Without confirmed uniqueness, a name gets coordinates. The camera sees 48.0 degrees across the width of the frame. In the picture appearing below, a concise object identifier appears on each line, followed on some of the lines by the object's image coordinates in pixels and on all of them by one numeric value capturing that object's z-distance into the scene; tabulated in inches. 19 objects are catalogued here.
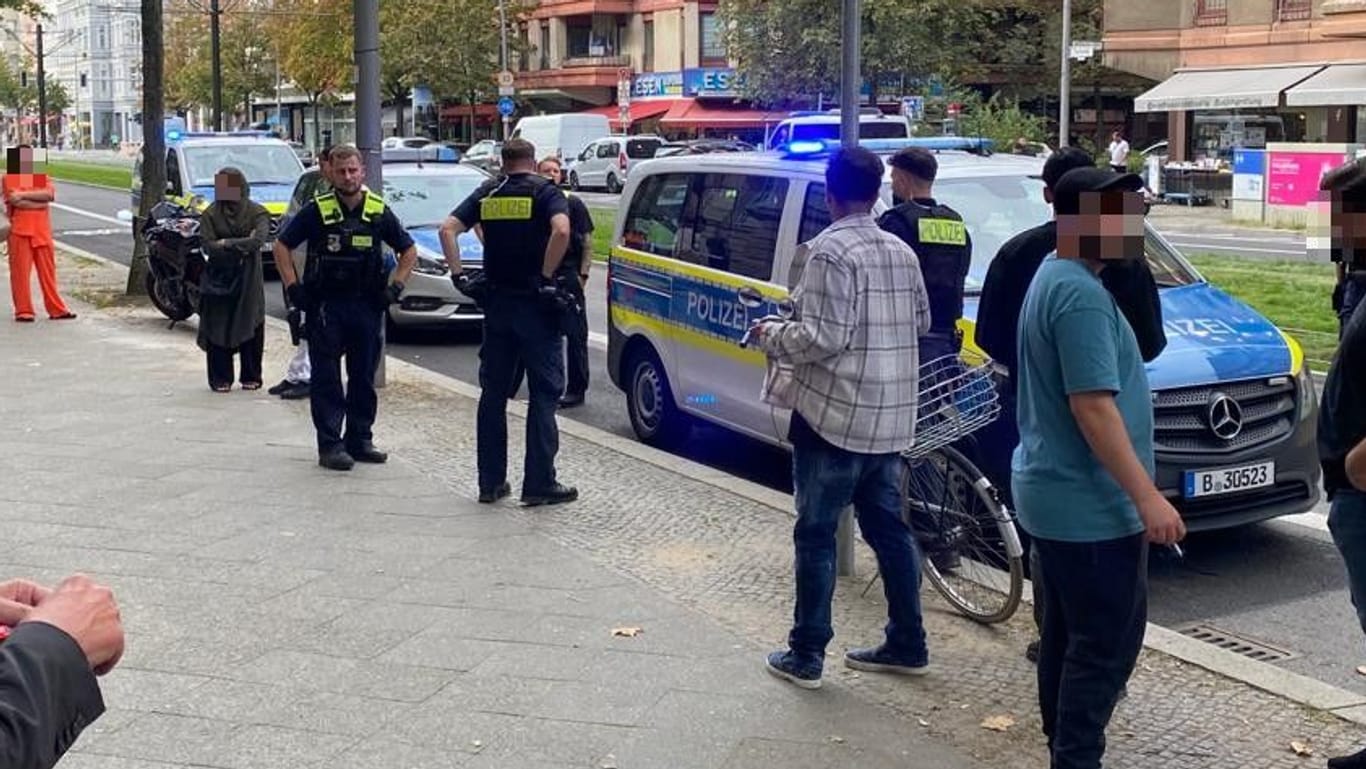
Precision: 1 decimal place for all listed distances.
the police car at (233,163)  765.9
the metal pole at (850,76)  241.8
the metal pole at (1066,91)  1604.3
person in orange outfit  582.6
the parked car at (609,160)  1798.7
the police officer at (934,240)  255.3
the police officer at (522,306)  287.4
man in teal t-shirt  147.6
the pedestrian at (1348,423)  152.1
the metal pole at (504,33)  2450.8
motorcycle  531.5
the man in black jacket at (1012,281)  215.8
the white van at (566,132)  2038.6
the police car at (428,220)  552.4
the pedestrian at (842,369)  191.9
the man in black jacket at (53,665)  76.2
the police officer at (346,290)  326.0
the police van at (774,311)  260.7
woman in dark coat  424.2
